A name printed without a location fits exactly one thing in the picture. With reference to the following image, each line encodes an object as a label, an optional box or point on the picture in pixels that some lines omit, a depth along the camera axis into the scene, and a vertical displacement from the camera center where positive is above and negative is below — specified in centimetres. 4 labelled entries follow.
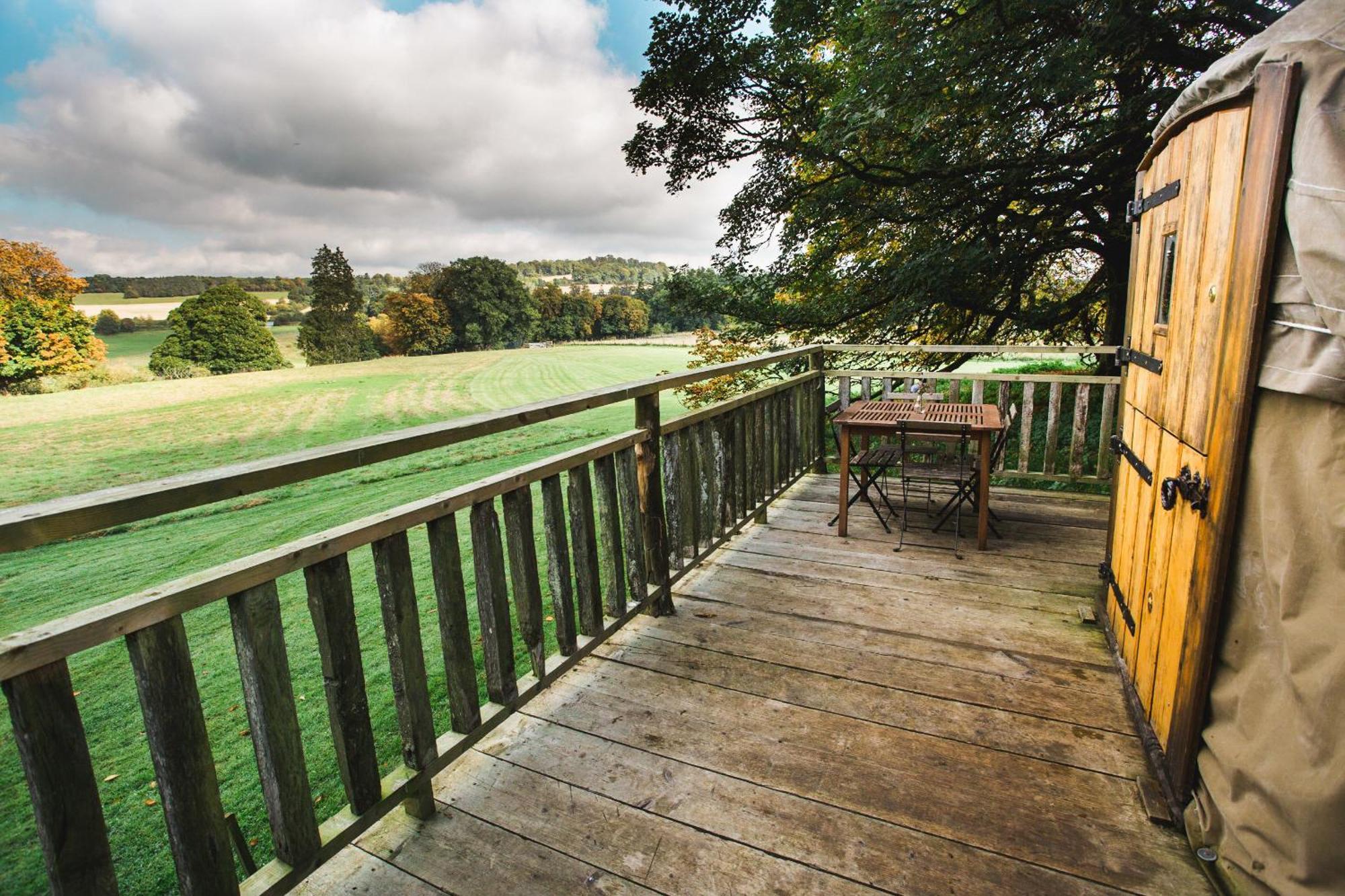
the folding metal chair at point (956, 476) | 337 -87
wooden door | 130 -20
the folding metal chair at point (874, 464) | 376 -88
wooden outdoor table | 329 -58
